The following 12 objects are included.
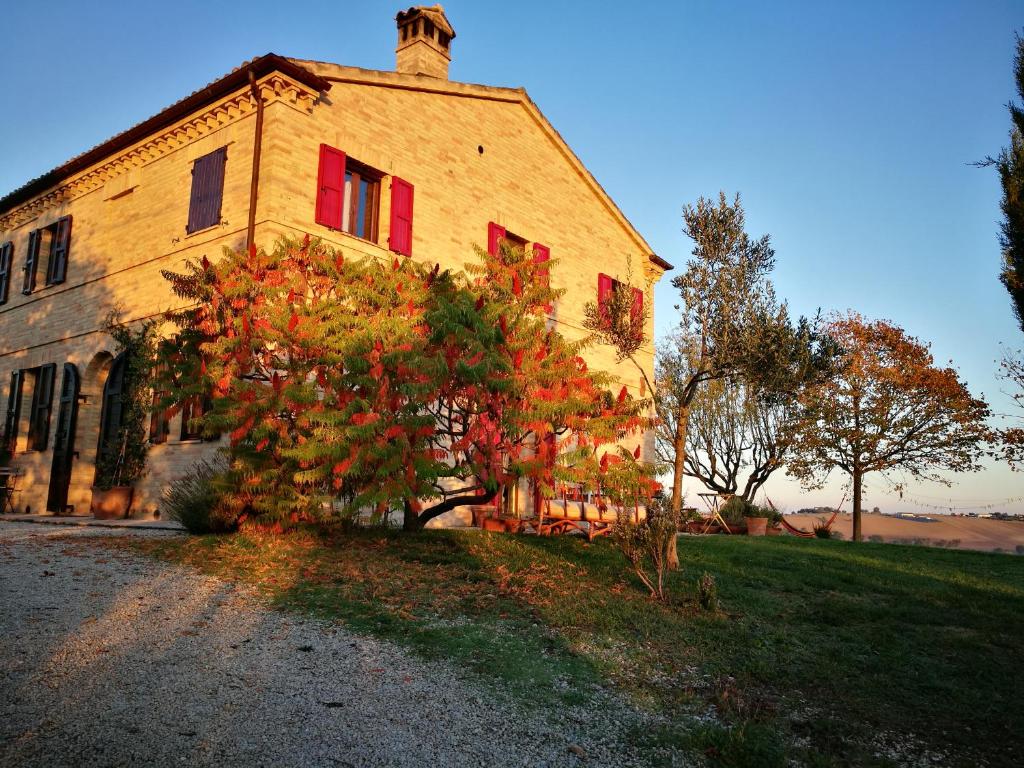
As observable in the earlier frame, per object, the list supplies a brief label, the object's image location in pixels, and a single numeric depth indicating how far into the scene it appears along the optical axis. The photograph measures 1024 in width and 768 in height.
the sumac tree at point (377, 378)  7.61
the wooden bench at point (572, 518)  11.59
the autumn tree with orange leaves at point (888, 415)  20.27
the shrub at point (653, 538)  7.18
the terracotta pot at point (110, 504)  12.55
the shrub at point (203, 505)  8.97
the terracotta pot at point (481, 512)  13.00
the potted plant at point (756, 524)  17.97
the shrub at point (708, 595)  6.65
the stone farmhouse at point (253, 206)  12.20
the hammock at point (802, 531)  18.13
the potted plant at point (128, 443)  12.61
